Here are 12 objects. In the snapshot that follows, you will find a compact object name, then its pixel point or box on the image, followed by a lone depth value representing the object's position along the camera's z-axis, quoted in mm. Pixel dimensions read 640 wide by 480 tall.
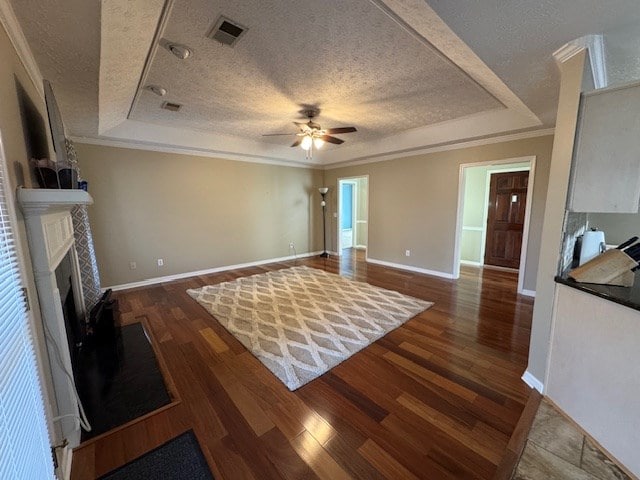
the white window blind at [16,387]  700
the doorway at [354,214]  7250
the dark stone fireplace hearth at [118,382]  1698
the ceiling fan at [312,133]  3222
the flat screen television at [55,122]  1657
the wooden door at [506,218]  4945
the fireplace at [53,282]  1246
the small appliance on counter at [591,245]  1882
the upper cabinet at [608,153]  1483
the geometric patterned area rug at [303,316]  2256
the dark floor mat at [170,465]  1307
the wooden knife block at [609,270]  1575
